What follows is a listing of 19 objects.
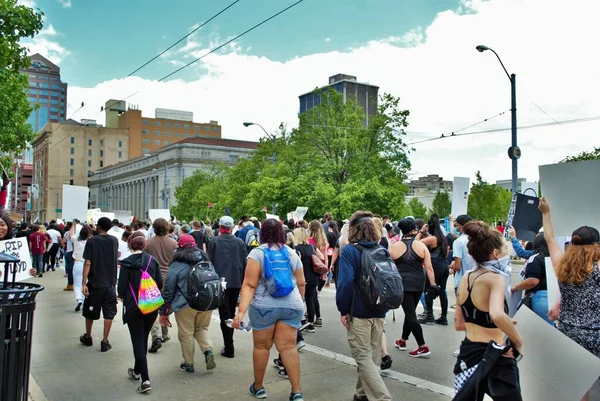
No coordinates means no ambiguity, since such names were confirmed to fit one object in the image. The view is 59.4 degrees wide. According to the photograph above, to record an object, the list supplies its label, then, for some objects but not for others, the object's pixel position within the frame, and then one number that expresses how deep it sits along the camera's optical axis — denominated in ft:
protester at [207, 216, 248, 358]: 24.38
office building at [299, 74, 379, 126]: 357.22
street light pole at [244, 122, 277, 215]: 107.69
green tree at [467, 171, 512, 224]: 198.59
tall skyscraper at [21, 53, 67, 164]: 618.23
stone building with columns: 293.64
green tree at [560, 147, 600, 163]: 130.72
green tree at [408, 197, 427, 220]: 331.57
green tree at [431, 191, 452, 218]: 318.32
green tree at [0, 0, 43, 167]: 61.05
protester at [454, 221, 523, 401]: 11.66
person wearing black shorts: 26.03
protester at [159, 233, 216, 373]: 21.04
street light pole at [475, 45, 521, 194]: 65.51
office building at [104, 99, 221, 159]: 440.45
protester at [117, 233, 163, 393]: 19.51
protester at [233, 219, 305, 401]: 17.17
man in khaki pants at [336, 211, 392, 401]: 16.26
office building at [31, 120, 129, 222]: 412.36
